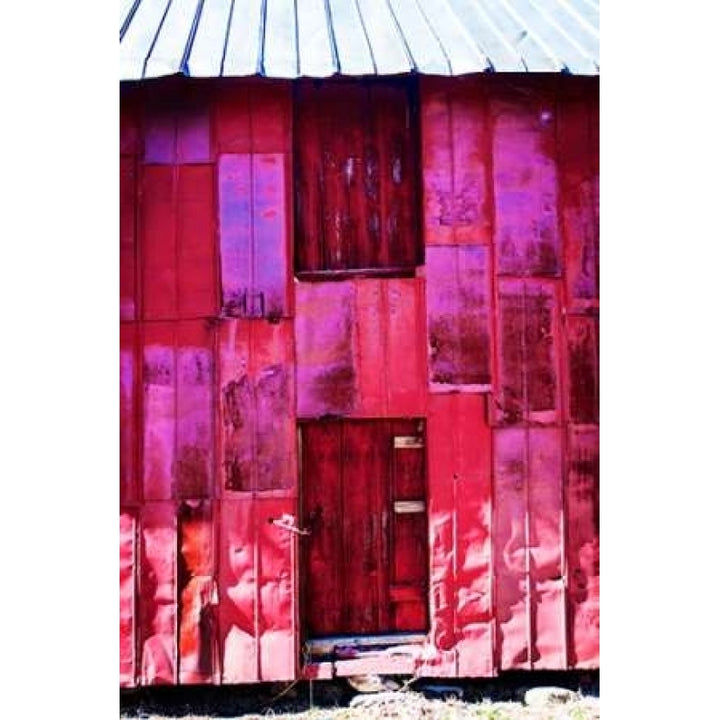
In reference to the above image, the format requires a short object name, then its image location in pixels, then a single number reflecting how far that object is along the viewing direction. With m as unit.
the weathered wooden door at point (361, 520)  4.50
